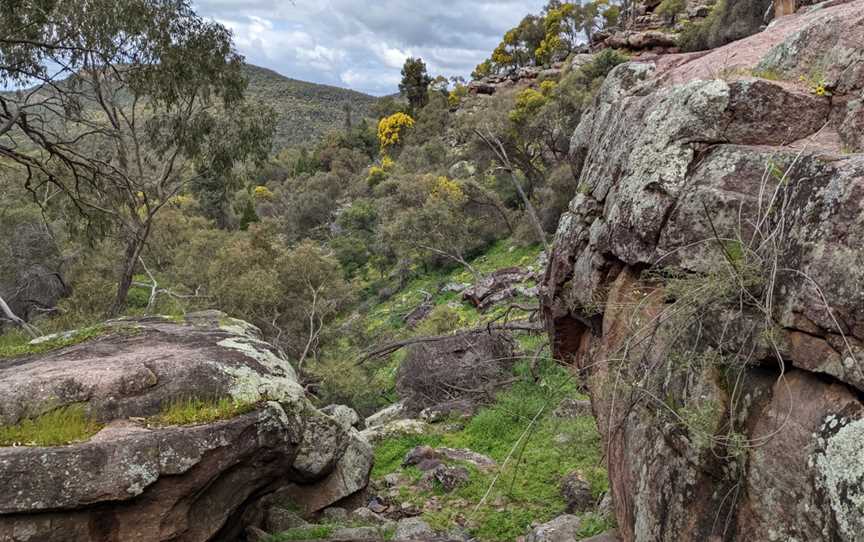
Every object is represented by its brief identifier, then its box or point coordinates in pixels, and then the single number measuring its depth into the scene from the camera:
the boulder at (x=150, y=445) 4.97
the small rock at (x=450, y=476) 9.00
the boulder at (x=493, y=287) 18.30
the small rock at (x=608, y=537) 4.78
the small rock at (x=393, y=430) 11.60
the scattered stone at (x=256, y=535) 6.97
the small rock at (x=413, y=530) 7.08
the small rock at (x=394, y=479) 9.65
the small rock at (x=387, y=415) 13.53
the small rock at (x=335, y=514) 8.16
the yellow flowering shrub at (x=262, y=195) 50.25
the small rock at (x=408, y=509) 8.56
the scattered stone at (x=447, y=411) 12.55
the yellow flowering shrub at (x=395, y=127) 51.44
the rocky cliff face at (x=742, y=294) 2.59
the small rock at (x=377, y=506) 8.69
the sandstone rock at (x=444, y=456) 9.93
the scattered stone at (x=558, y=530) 5.94
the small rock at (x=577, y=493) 7.41
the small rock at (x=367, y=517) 8.06
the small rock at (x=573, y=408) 8.87
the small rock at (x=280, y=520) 7.63
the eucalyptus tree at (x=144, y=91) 12.14
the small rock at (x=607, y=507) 5.44
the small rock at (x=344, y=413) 11.35
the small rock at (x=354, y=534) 6.71
